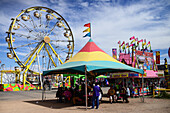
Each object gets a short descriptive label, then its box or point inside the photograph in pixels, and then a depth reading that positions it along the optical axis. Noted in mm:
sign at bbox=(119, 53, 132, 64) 20259
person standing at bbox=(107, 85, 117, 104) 9570
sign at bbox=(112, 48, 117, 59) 31362
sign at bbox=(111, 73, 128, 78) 12992
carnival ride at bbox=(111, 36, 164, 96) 13066
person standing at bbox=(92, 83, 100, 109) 7786
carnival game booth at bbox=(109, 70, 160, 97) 12856
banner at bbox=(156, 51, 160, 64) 18241
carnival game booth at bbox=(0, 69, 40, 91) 20930
